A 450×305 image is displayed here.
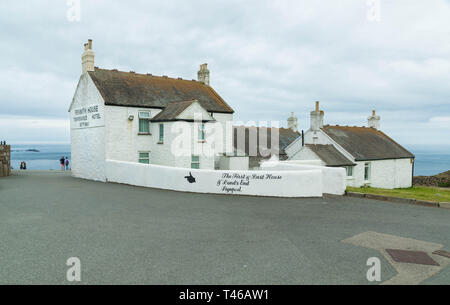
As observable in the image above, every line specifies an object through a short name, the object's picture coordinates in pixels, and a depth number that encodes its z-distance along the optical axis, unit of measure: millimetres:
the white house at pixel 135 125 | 22016
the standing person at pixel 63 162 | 37462
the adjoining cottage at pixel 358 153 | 28109
